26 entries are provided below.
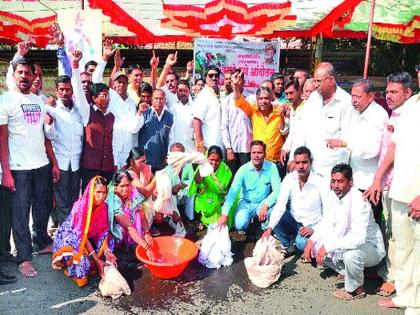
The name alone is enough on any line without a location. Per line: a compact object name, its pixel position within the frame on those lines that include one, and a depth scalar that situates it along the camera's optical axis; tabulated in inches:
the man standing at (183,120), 226.1
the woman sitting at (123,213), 173.9
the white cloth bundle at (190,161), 203.8
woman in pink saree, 162.2
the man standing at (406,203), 131.4
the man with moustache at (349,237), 154.8
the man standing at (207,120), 225.5
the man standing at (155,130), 212.4
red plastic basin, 163.3
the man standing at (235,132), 225.1
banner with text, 345.7
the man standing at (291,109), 209.6
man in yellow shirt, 213.8
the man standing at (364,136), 164.2
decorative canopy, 298.8
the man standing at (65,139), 180.4
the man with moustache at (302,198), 181.8
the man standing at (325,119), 178.7
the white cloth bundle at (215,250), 181.0
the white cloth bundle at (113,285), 154.3
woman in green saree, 210.7
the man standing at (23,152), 157.2
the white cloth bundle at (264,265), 165.8
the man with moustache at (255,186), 200.1
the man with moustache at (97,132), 184.9
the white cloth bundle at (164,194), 199.3
